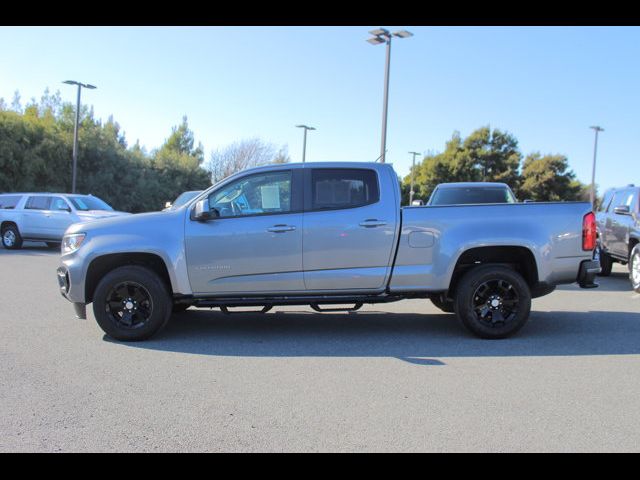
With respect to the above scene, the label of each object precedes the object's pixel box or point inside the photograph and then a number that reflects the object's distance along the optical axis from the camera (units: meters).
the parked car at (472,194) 11.67
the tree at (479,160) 44.25
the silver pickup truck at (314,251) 6.12
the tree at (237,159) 47.91
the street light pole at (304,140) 37.94
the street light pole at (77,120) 28.62
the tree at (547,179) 46.16
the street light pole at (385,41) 18.77
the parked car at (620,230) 10.23
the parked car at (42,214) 17.20
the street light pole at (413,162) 54.09
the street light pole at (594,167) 41.67
